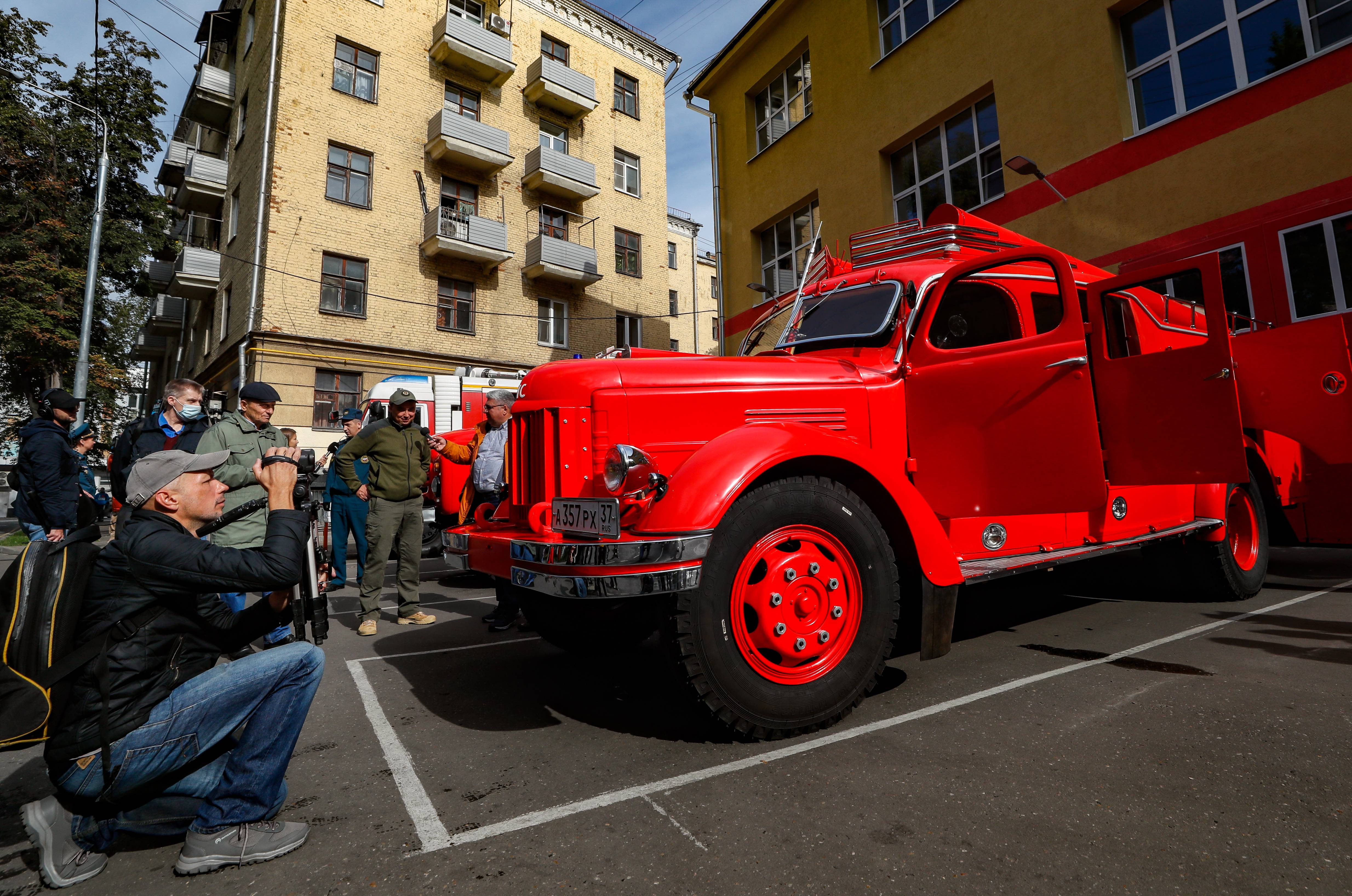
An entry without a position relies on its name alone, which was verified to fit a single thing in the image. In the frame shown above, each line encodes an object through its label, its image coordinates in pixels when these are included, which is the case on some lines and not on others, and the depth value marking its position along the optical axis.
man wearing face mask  5.05
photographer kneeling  2.00
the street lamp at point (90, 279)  13.27
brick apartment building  18.27
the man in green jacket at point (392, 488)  5.43
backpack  1.84
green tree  19.58
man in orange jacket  5.32
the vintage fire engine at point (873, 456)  2.80
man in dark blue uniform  6.33
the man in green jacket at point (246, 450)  4.41
